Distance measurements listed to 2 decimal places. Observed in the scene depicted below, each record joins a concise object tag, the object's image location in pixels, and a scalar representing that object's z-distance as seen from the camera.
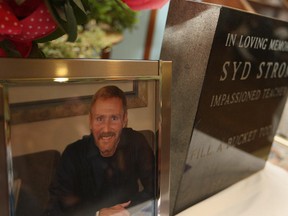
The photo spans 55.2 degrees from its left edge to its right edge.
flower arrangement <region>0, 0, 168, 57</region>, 0.23
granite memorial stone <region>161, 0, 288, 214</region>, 0.38
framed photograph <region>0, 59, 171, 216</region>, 0.24
